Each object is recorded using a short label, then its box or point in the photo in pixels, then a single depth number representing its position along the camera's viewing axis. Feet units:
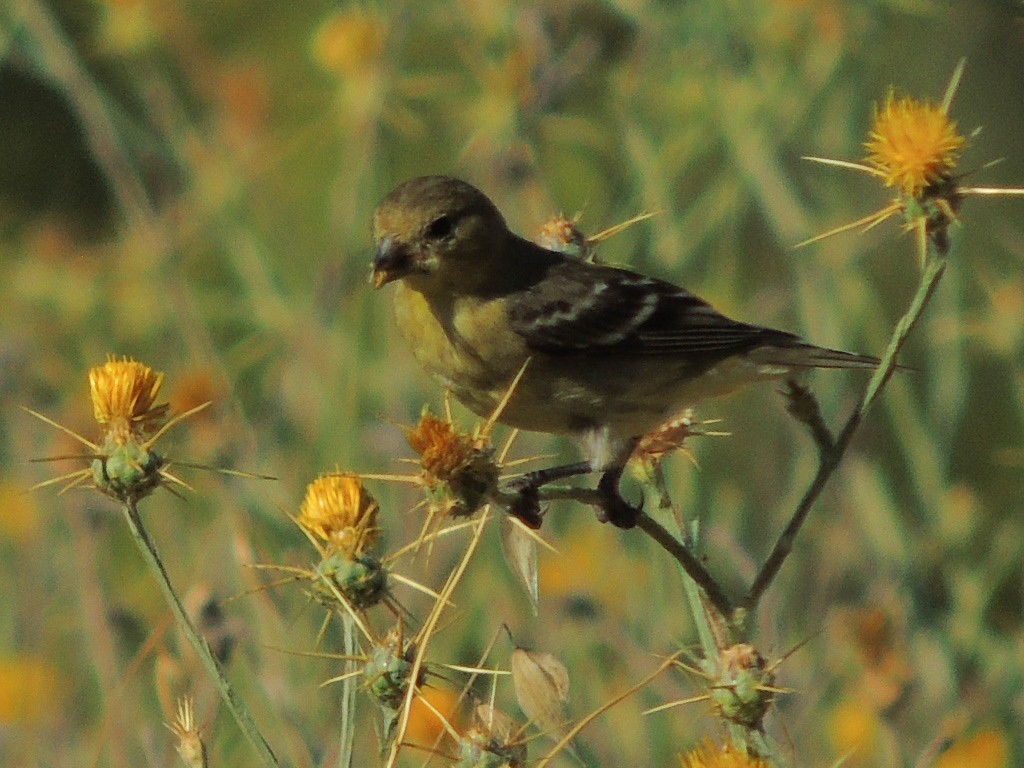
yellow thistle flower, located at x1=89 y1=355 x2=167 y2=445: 16.40
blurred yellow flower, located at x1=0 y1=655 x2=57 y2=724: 28.09
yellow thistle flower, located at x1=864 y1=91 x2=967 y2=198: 17.67
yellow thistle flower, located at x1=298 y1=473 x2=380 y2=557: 16.33
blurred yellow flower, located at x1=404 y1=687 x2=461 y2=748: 20.16
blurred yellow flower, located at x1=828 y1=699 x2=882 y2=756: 27.89
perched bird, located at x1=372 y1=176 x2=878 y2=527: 24.85
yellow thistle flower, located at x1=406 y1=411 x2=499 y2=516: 16.84
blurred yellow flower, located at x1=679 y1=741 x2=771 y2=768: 13.61
